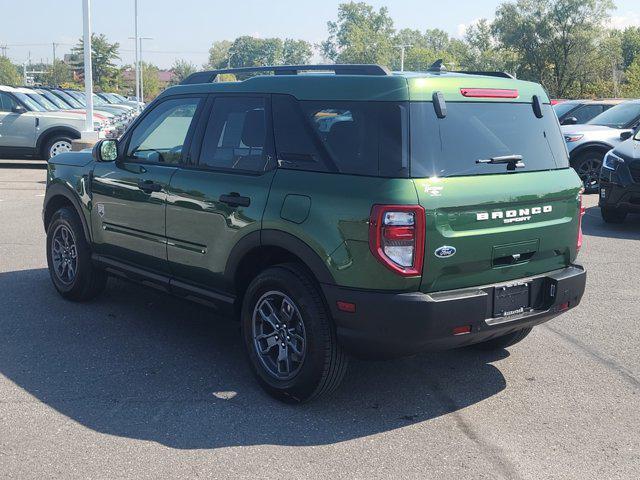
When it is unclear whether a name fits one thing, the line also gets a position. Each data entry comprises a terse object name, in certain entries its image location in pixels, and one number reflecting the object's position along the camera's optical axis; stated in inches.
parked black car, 403.2
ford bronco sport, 152.0
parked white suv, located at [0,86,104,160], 681.6
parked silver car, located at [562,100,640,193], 530.6
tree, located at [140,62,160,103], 3799.2
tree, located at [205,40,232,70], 5760.8
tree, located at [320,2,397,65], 4220.0
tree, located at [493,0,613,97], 2111.2
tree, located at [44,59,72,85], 3597.4
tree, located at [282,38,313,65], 5615.2
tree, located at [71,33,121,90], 3565.5
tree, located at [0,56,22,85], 4340.6
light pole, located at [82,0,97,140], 673.0
